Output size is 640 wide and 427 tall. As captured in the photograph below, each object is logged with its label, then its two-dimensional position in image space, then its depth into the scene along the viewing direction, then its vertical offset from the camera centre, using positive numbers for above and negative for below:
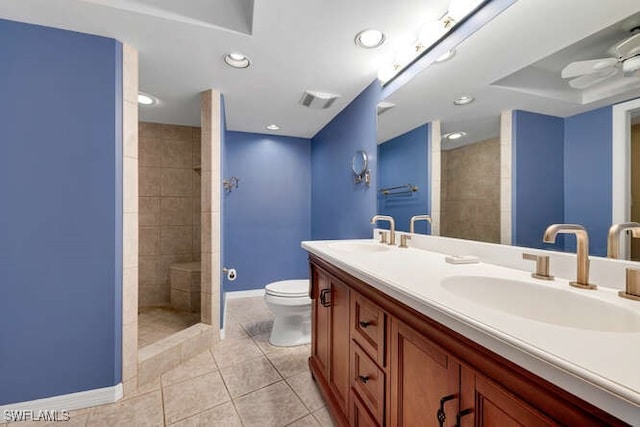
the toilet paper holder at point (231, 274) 2.39 -0.56
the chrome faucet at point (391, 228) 1.71 -0.09
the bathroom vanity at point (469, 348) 0.37 -0.27
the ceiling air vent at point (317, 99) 2.16 +0.98
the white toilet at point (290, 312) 2.00 -0.79
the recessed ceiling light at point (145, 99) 2.19 +0.98
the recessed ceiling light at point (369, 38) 1.41 +0.97
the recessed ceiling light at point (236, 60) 1.64 +0.99
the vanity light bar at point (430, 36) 1.17 +0.90
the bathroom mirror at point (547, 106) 0.78 +0.38
